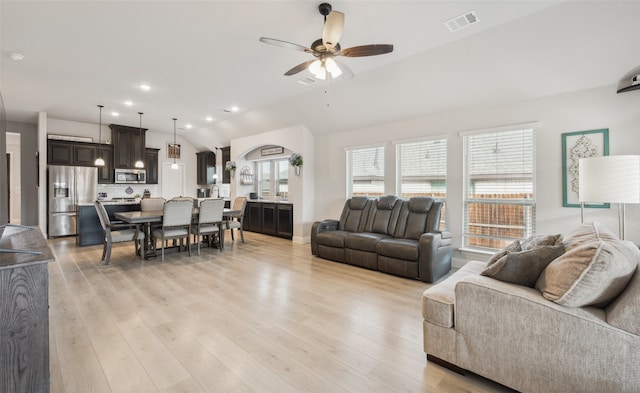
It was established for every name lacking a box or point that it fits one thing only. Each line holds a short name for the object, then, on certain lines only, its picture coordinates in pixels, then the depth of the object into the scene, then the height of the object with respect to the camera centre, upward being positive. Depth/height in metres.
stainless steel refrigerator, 6.81 +0.10
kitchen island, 6.02 -0.49
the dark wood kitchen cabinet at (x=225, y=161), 9.09 +1.17
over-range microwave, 8.17 +0.65
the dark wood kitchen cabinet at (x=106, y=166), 7.83 +0.87
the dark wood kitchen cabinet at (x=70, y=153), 7.08 +1.16
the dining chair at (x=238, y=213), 6.12 -0.35
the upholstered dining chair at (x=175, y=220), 4.75 -0.39
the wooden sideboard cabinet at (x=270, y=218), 6.96 -0.55
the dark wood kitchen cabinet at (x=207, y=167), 9.85 +1.06
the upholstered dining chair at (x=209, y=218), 5.25 -0.39
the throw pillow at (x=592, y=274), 1.49 -0.41
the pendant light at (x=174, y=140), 7.41 +1.92
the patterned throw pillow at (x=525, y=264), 1.84 -0.44
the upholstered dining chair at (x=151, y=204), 6.11 -0.14
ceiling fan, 2.47 +1.41
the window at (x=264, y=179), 8.59 +0.55
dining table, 4.64 -0.36
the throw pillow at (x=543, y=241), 2.17 -0.35
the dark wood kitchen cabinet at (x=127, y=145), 8.09 +1.53
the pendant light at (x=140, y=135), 8.44 +1.85
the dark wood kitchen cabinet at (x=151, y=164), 8.87 +1.05
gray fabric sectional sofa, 1.43 -0.71
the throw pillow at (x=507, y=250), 2.27 -0.44
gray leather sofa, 3.86 -0.63
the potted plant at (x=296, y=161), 6.51 +0.84
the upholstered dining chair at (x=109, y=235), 4.49 -0.61
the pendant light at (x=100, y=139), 7.80 +1.65
